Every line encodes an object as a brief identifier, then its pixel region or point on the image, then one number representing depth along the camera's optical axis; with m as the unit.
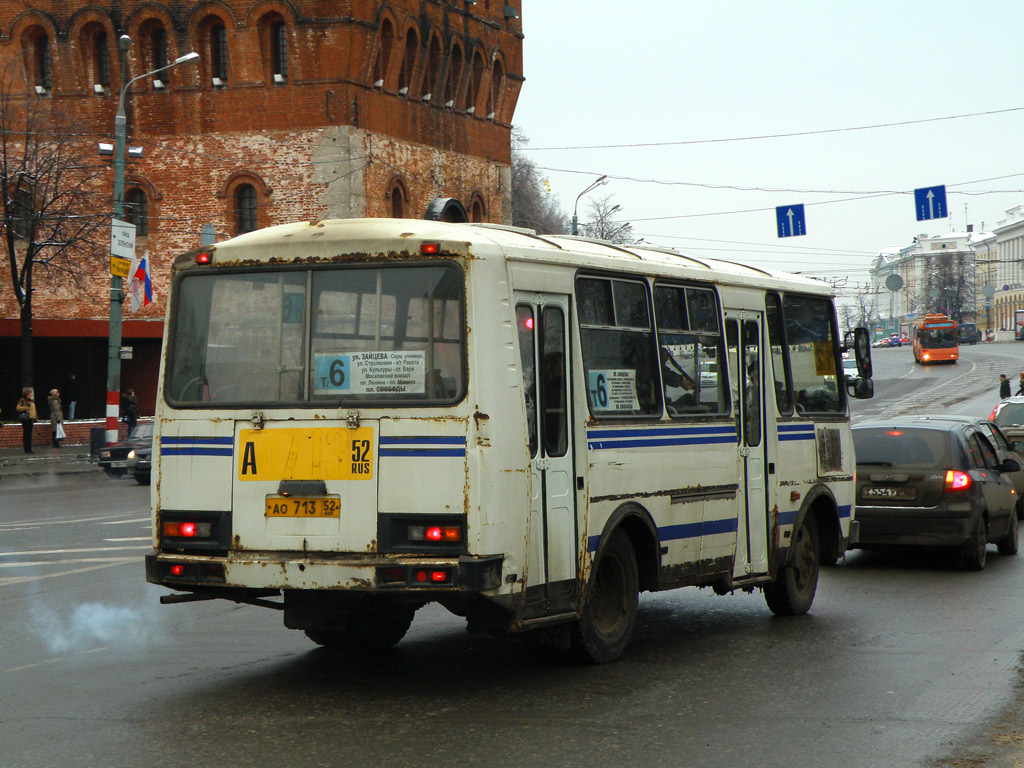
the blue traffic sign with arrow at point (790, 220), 41.84
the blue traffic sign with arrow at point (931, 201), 37.81
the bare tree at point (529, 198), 104.19
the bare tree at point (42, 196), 41.34
